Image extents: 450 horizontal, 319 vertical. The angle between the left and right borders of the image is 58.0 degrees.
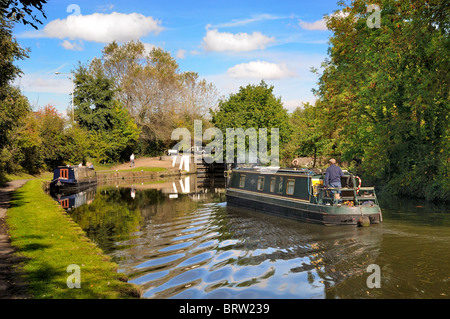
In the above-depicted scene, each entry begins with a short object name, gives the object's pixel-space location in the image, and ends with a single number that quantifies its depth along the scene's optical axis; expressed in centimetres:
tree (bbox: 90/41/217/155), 6047
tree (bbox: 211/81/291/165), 4419
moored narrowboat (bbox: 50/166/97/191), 3397
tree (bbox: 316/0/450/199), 1831
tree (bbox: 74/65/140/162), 5341
